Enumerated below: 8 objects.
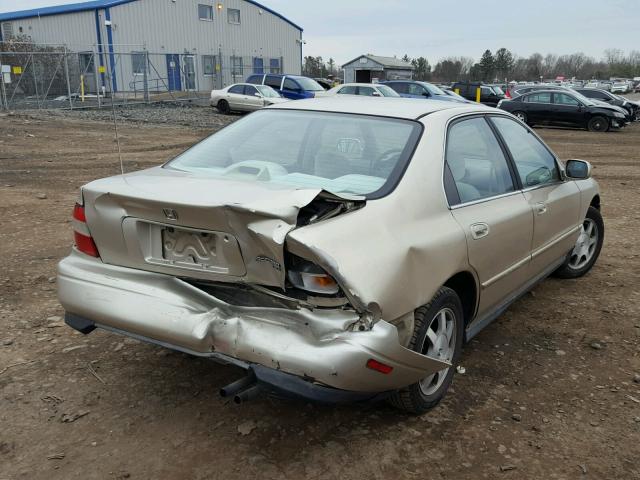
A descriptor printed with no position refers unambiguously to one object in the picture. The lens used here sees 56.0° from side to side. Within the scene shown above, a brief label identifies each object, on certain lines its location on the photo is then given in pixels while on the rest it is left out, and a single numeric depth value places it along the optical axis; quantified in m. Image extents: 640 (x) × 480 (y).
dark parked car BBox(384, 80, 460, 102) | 23.63
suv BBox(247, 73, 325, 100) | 25.11
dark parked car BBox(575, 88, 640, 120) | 25.02
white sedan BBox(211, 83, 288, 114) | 24.02
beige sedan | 2.51
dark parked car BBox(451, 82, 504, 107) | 33.34
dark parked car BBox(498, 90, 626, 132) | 21.33
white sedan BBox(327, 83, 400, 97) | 23.05
